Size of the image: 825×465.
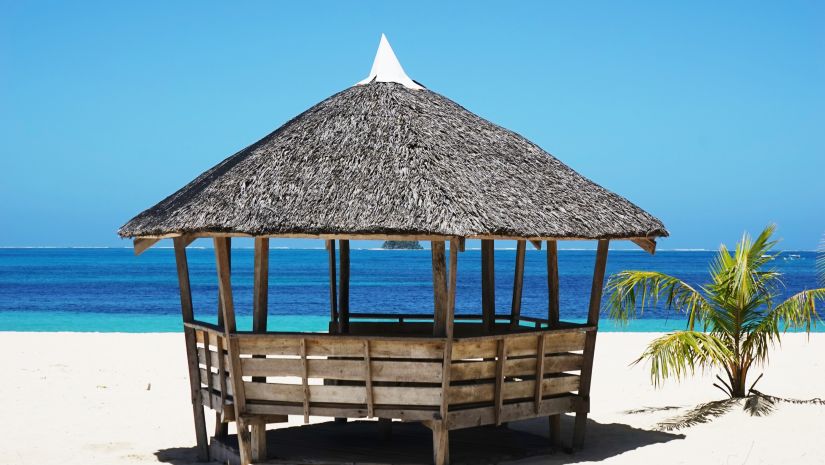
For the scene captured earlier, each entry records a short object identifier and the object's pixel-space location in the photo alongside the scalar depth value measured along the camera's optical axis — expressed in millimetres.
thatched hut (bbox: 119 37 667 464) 8969
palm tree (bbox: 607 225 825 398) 12047
